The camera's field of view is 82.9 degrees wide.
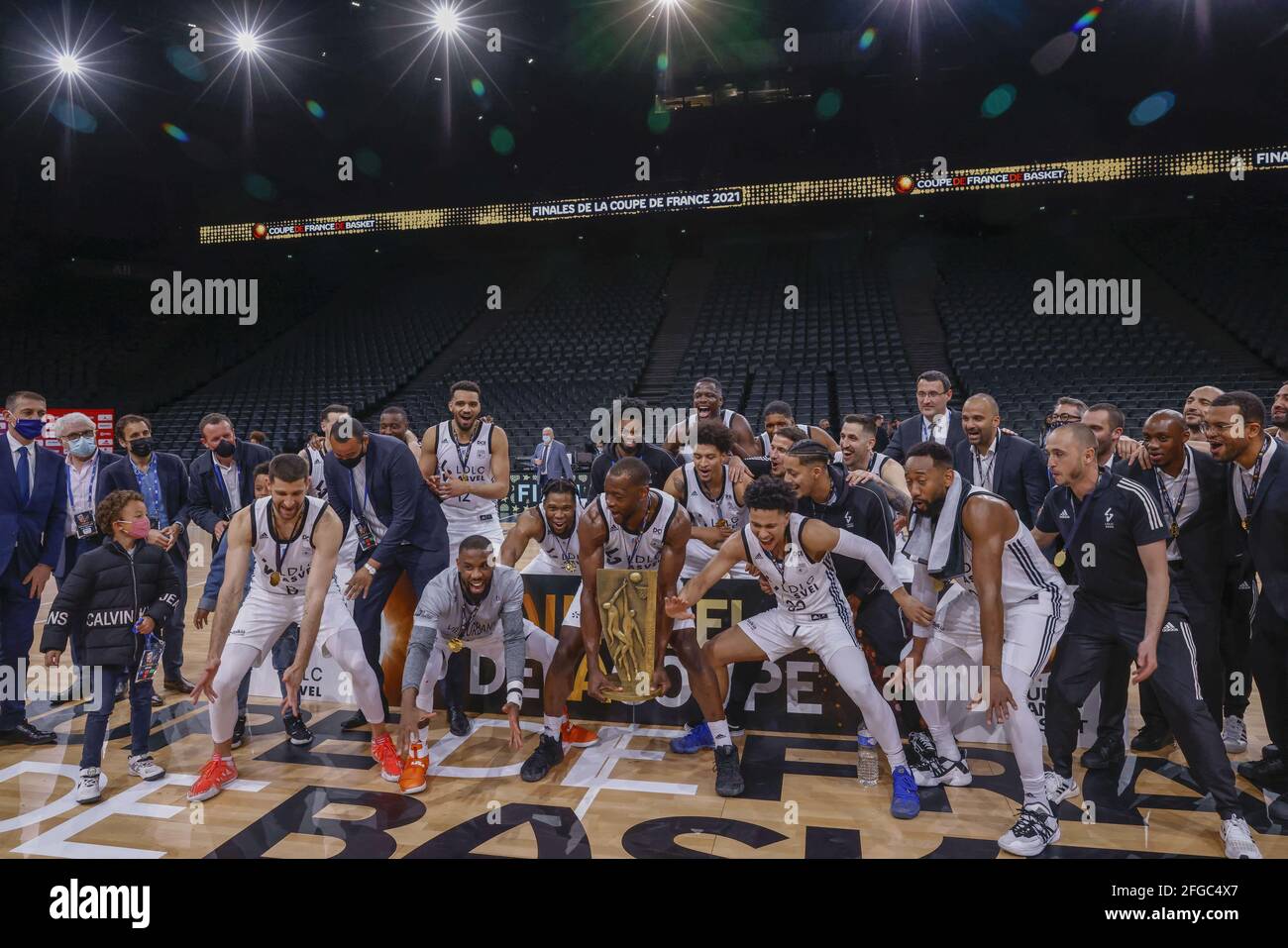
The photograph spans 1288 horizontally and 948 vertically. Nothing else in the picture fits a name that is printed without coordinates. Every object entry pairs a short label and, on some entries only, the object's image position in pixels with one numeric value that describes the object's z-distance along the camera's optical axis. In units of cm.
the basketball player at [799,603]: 354
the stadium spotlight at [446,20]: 1518
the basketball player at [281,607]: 366
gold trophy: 388
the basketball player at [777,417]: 522
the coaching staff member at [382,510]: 434
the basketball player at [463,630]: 374
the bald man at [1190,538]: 379
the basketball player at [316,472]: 573
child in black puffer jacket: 359
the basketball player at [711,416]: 529
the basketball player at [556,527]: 425
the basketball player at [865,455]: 447
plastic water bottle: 376
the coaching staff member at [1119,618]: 307
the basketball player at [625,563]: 380
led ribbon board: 1708
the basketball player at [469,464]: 504
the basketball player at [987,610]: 312
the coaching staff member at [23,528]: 441
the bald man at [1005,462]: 438
